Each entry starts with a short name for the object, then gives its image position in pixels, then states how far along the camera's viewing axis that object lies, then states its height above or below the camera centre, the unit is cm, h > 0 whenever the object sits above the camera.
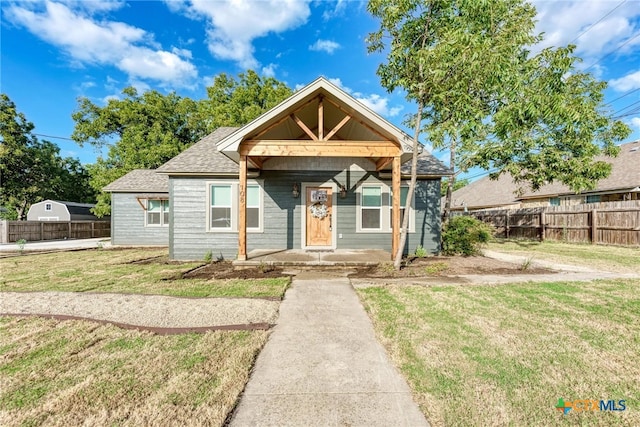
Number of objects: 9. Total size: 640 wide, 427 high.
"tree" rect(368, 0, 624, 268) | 561 +348
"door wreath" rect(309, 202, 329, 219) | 862 +17
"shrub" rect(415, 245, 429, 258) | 839 -120
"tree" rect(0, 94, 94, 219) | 2095 +420
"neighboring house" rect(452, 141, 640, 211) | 1404 +161
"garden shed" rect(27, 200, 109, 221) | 2208 +27
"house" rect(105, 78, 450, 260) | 832 +43
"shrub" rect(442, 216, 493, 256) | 869 -71
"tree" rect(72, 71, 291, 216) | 1894 +756
